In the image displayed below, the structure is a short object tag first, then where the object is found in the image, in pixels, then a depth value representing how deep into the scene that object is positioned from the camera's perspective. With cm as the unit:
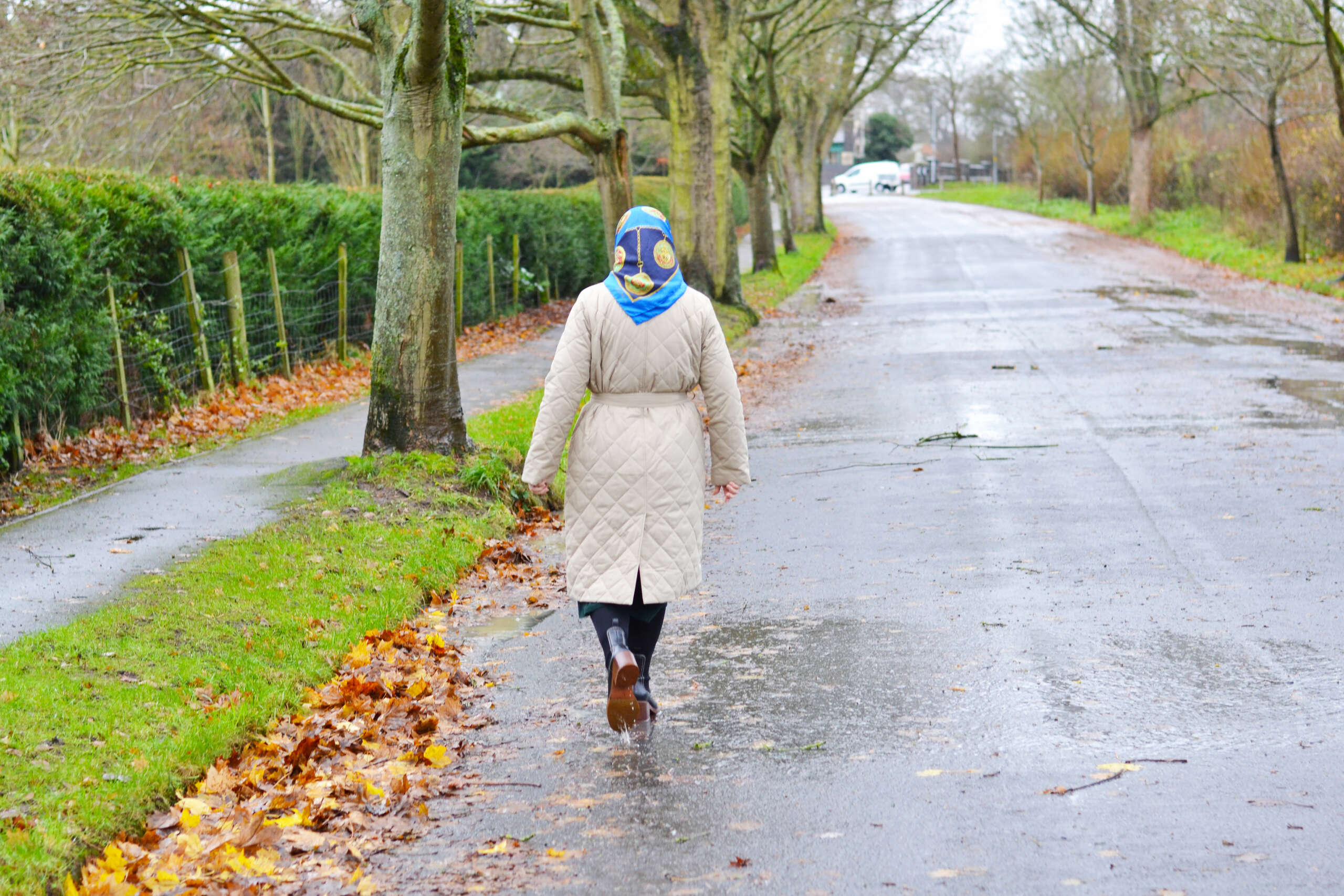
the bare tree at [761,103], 3127
